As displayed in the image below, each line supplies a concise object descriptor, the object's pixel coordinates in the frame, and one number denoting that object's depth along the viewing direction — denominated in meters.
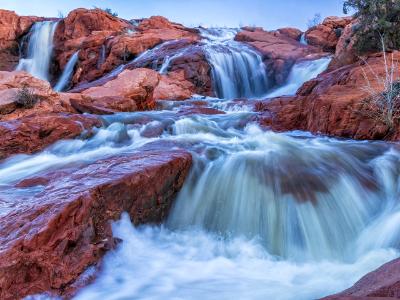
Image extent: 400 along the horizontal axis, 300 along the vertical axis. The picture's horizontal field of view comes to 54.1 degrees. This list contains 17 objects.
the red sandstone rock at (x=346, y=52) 12.65
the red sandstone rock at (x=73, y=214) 3.43
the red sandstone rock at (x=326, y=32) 25.05
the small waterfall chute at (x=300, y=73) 17.12
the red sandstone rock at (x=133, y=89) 12.46
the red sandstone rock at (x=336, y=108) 8.00
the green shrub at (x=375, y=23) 11.27
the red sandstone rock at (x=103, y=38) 22.50
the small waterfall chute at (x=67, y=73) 22.71
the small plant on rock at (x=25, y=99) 9.89
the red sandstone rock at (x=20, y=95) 9.69
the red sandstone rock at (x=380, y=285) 2.01
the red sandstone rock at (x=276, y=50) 18.97
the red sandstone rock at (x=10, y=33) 26.60
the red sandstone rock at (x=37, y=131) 7.79
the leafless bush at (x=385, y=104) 7.52
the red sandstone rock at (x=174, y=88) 15.92
